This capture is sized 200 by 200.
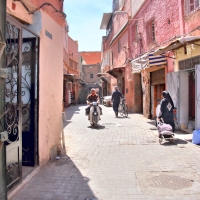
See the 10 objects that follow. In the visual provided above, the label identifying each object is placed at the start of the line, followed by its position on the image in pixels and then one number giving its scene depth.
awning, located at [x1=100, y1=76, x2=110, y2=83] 29.08
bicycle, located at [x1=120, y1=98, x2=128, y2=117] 14.77
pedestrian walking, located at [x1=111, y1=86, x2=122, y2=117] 14.91
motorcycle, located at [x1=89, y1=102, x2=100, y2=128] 10.61
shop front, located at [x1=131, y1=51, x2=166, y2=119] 10.77
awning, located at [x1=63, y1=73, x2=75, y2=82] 22.02
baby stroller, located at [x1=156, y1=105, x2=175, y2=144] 7.43
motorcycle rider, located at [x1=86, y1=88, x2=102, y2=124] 11.23
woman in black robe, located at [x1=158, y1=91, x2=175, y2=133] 8.18
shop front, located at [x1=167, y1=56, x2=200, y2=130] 9.17
